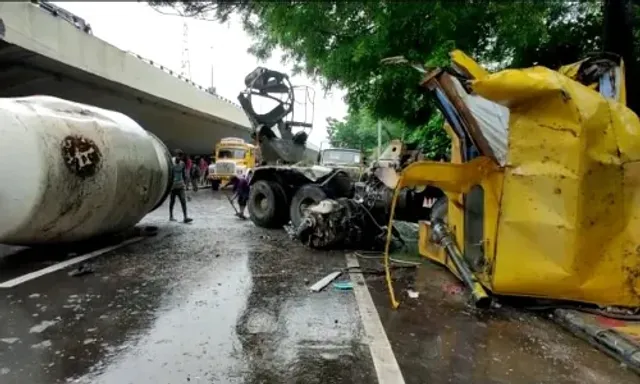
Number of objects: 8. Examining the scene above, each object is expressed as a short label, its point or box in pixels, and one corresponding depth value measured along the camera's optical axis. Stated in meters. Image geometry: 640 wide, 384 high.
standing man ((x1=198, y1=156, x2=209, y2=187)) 31.66
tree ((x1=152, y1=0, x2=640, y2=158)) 8.34
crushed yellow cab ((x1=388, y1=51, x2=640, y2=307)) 4.84
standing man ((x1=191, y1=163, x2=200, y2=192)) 25.95
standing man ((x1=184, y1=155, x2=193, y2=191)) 25.62
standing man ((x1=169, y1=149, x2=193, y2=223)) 11.74
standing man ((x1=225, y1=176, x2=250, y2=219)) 13.64
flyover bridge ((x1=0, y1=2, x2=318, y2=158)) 12.30
